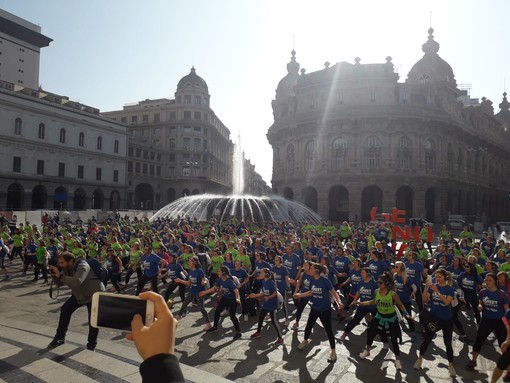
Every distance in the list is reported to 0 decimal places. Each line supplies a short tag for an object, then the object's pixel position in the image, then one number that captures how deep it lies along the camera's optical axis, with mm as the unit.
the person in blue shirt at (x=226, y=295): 8883
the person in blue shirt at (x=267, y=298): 8711
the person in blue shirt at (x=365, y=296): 8328
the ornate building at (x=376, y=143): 48156
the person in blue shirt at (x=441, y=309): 6973
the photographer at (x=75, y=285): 7047
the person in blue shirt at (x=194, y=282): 9719
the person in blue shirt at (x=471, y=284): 9789
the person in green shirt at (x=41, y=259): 14016
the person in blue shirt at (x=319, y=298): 7887
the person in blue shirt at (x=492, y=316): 7113
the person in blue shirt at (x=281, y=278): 9898
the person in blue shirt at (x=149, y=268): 11242
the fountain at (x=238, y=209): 35875
